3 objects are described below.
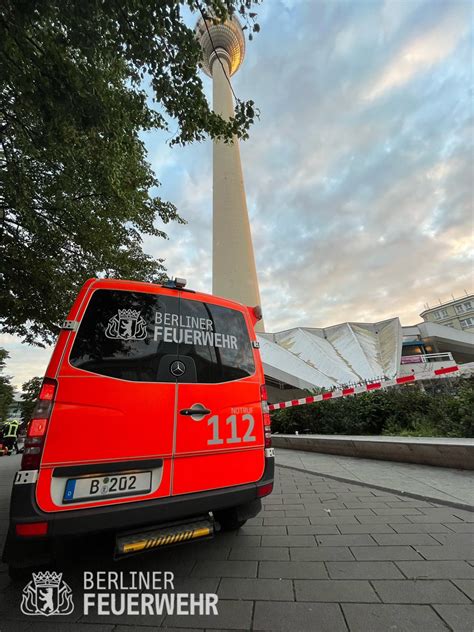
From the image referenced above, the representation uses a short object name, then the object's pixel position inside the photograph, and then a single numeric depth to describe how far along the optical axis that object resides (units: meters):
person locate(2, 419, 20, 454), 17.28
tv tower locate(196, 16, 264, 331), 33.53
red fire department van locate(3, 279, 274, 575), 1.83
